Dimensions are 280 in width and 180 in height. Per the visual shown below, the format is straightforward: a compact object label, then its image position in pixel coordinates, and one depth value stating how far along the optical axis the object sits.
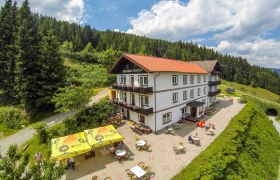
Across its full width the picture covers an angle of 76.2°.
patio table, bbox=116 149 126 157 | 19.18
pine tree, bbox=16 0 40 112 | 32.62
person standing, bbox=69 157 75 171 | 18.34
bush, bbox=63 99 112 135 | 25.28
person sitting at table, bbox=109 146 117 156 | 20.52
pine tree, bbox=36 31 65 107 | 33.19
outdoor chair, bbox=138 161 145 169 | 17.64
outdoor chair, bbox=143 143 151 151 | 21.60
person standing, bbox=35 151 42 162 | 20.50
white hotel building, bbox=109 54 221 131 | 25.73
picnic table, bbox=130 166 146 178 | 15.92
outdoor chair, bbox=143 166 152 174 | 16.97
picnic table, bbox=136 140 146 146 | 21.39
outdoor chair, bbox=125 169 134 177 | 16.72
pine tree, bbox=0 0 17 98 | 35.38
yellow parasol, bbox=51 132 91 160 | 16.95
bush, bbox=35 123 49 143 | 24.19
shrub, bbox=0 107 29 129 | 31.47
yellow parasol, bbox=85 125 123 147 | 19.23
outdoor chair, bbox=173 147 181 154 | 20.60
